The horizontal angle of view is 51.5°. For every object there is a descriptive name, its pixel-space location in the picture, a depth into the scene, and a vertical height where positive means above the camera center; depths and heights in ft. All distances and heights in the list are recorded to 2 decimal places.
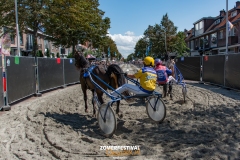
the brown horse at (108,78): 20.70 -1.06
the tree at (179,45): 158.64 +13.14
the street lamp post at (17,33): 56.01 +6.93
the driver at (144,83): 17.88 -1.27
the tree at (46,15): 60.44 +13.03
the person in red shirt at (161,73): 27.48 -0.86
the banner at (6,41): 61.06 +6.19
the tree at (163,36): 160.76 +19.32
